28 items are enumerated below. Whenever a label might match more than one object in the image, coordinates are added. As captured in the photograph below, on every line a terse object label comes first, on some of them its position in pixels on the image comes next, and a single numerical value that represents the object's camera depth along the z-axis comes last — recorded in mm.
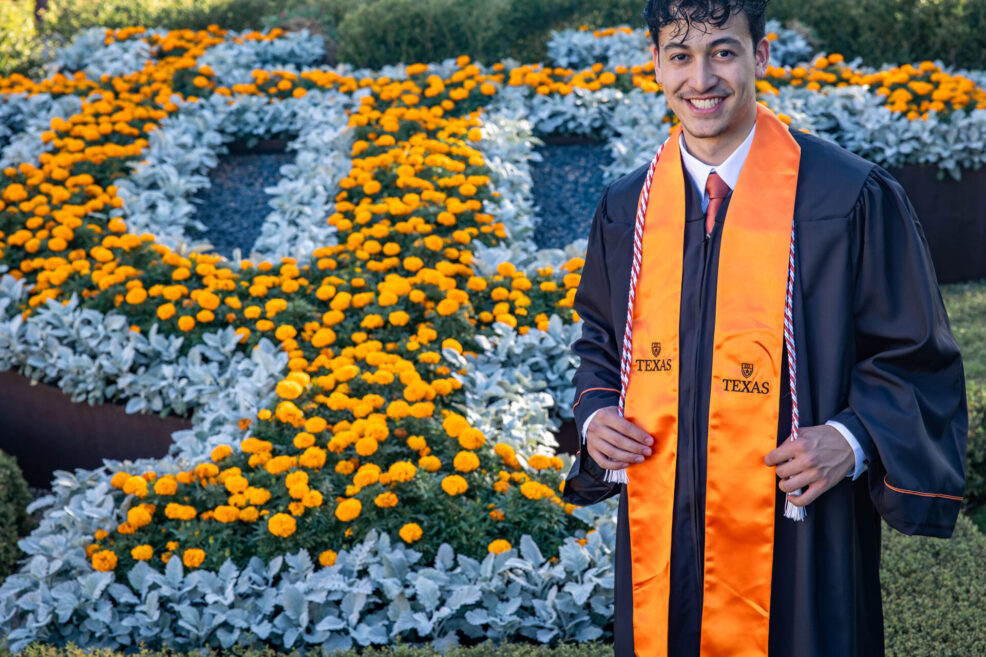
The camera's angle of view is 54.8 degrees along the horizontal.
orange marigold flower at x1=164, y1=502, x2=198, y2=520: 3457
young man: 1874
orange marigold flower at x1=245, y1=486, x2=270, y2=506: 3452
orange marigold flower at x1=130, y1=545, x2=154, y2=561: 3357
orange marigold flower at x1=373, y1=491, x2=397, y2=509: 3396
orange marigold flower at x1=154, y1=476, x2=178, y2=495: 3570
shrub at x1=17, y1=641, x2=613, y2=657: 2863
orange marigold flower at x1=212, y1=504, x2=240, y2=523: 3425
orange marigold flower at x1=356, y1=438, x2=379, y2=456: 3586
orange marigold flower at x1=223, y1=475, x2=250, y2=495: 3514
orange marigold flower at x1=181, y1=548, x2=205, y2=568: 3318
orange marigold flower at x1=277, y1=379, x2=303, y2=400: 3952
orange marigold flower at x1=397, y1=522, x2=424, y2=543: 3302
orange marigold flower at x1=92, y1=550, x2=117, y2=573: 3334
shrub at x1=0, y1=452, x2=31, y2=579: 3867
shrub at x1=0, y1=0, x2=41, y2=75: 8750
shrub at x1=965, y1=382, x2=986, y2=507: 4113
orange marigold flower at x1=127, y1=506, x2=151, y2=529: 3486
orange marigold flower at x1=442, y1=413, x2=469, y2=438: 3713
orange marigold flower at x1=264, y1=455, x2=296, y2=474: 3562
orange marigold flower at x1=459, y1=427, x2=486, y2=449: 3631
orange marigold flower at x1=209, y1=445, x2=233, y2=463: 3707
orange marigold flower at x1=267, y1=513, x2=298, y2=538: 3334
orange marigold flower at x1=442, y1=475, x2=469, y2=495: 3471
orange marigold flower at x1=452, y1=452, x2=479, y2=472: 3549
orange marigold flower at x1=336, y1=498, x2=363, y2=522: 3361
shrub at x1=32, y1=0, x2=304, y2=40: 10371
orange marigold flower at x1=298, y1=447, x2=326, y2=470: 3586
